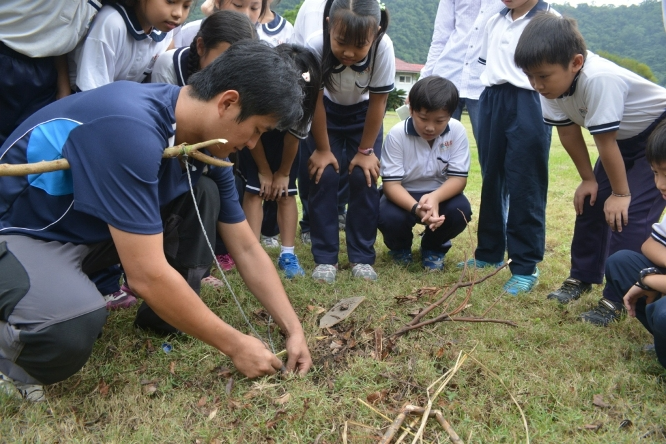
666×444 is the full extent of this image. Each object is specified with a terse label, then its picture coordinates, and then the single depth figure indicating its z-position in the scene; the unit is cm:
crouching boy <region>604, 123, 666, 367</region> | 232
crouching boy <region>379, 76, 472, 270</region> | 374
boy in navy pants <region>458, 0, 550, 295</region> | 335
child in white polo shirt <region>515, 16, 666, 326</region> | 285
